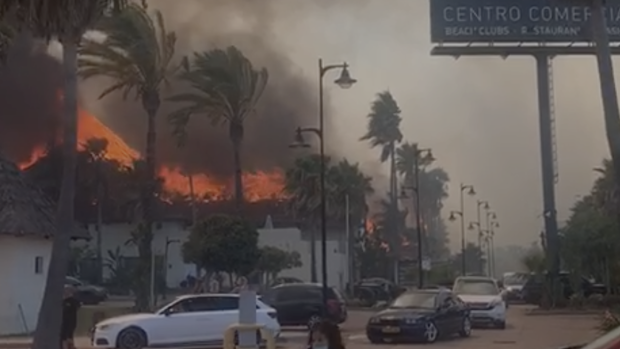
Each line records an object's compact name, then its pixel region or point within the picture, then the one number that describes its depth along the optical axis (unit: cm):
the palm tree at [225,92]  4997
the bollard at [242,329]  1417
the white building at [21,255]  3288
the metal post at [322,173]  2991
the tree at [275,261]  5681
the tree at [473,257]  10515
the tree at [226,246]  4816
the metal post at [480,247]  9312
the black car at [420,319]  2680
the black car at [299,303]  3212
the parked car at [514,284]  5537
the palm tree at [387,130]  9469
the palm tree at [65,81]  2145
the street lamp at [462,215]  6840
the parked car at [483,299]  3309
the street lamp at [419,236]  4931
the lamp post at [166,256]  5729
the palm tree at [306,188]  6981
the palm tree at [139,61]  4078
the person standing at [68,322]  1911
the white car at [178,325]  2453
